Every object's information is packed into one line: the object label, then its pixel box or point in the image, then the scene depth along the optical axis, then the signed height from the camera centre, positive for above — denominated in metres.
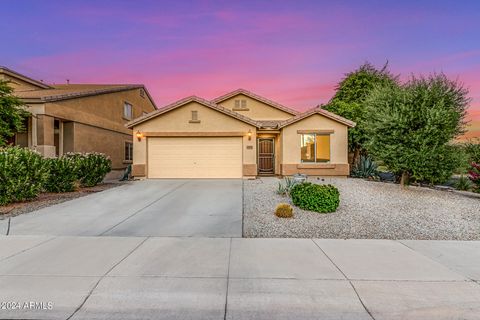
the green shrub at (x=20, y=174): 9.17 -0.51
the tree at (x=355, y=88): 22.67 +7.46
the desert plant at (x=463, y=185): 13.98 -1.38
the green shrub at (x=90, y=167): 13.40 -0.41
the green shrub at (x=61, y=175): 11.93 -0.70
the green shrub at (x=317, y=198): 8.29 -1.24
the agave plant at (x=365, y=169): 17.23 -0.65
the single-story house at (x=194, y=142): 16.47 +1.08
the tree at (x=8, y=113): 12.36 +2.16
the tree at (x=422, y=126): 11.97 +1.51
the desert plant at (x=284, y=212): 7.75 -1.53
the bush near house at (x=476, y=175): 11.15 -0.68
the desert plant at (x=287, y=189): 10.70 -1.21
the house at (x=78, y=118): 14.11 +2.59
